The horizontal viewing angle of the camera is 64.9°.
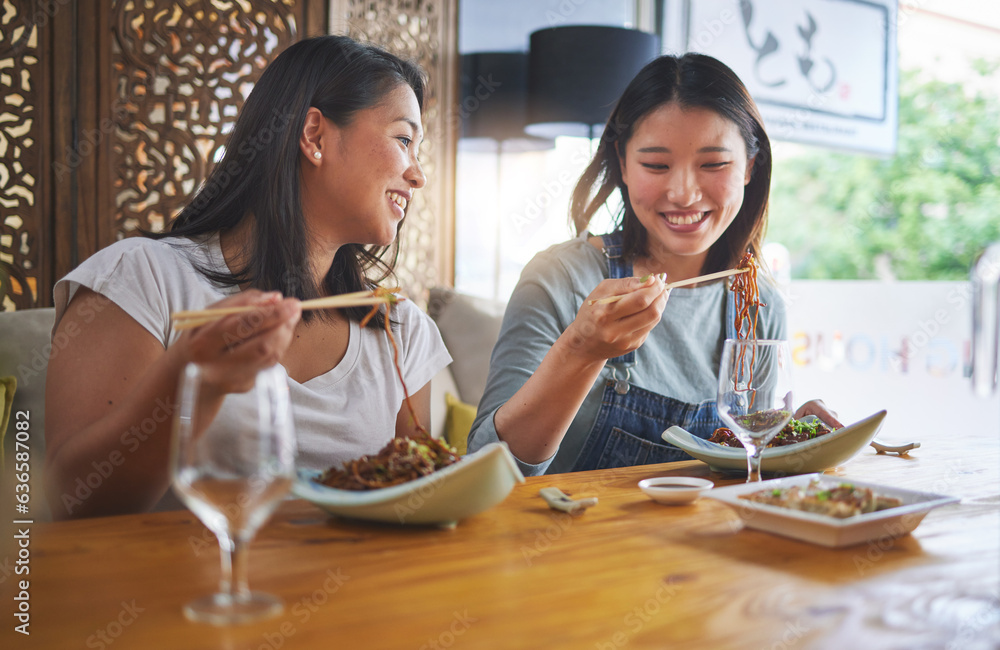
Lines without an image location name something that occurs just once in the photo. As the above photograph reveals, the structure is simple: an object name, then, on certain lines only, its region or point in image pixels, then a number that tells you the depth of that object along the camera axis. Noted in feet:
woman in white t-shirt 4.20
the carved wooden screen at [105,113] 9.15
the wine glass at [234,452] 2.02
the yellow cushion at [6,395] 6.13
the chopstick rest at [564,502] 3.51
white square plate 2.97
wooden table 2.16
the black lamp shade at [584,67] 11.48
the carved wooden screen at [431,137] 12.00
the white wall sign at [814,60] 14.14
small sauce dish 3.67
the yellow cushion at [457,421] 8.89
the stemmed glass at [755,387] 3.65
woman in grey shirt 6.02
